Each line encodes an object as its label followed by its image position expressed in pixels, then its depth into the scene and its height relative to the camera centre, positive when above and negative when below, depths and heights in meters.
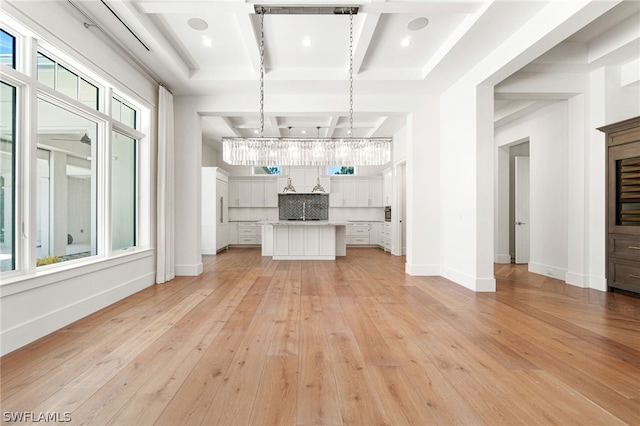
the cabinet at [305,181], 9.75 +1.04
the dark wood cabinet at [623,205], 3.73 +0.10
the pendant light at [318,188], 8.94 +0.73
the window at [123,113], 3.86 +1.37
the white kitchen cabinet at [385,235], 8.53 -0.71
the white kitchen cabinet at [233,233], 9.67 -0.68
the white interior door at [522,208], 6.38 +0.10
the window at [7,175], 2.37 +0.30
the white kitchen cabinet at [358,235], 9.68 -0.75
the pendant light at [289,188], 8.81 +0.72
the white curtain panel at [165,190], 4.56 +0.34
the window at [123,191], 3.86 +0.29
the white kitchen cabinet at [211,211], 8.09 +0.03
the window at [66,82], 2.77 +1.34
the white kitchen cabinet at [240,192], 9.73 +0.67
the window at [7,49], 2.38 +1.33
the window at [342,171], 10.27 +1.44
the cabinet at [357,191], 9.84 +0.71
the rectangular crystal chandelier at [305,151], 4.37 +0.92
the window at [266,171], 10.12 +1.42
